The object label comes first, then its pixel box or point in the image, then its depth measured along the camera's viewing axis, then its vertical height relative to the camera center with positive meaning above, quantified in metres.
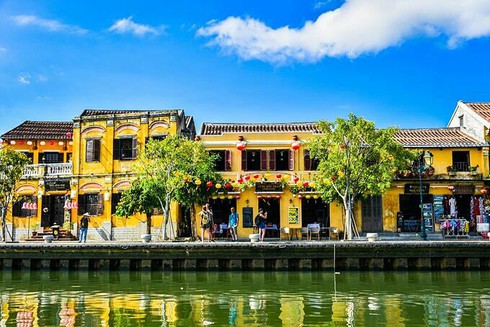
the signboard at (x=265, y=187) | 30.83 +1.17
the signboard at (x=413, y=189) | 31.08 +0.98
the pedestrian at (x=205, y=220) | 24.53 -0.58
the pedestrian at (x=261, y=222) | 25.18 -0.72
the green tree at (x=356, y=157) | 25.45 +2.44
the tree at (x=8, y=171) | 28.83 +2.12
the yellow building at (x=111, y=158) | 31.98 +3.15
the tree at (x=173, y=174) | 26.41 +1.72
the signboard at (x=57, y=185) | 33.19 +1.53
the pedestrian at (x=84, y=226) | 27.11 -0.89
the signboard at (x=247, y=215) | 31.25 -0.47
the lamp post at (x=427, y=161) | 25.94 +2.18
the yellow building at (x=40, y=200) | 33.25 +0.58
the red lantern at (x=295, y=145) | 30.91 +3.63
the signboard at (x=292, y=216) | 30.97 -0.55
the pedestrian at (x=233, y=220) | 26.27 -0.64
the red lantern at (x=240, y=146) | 30.72 +3.60
